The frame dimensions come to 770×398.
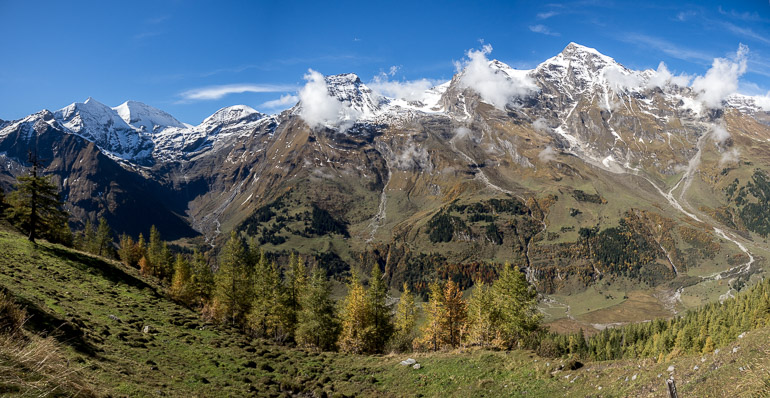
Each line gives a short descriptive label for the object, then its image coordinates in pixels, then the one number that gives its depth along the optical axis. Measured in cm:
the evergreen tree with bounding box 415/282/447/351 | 5228
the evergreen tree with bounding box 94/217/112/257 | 9856
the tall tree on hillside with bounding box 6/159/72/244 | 5169
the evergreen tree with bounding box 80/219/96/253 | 9838
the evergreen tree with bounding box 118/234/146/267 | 9300
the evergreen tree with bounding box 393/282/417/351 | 6316
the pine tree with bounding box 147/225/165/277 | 8569
